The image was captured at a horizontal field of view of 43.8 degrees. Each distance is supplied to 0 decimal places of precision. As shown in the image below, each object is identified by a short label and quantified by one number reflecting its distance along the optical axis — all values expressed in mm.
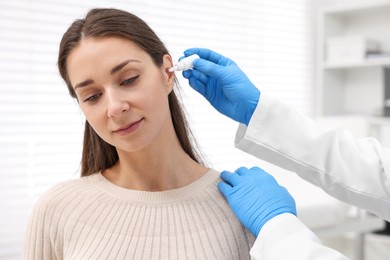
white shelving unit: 3240
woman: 1094
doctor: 1248
